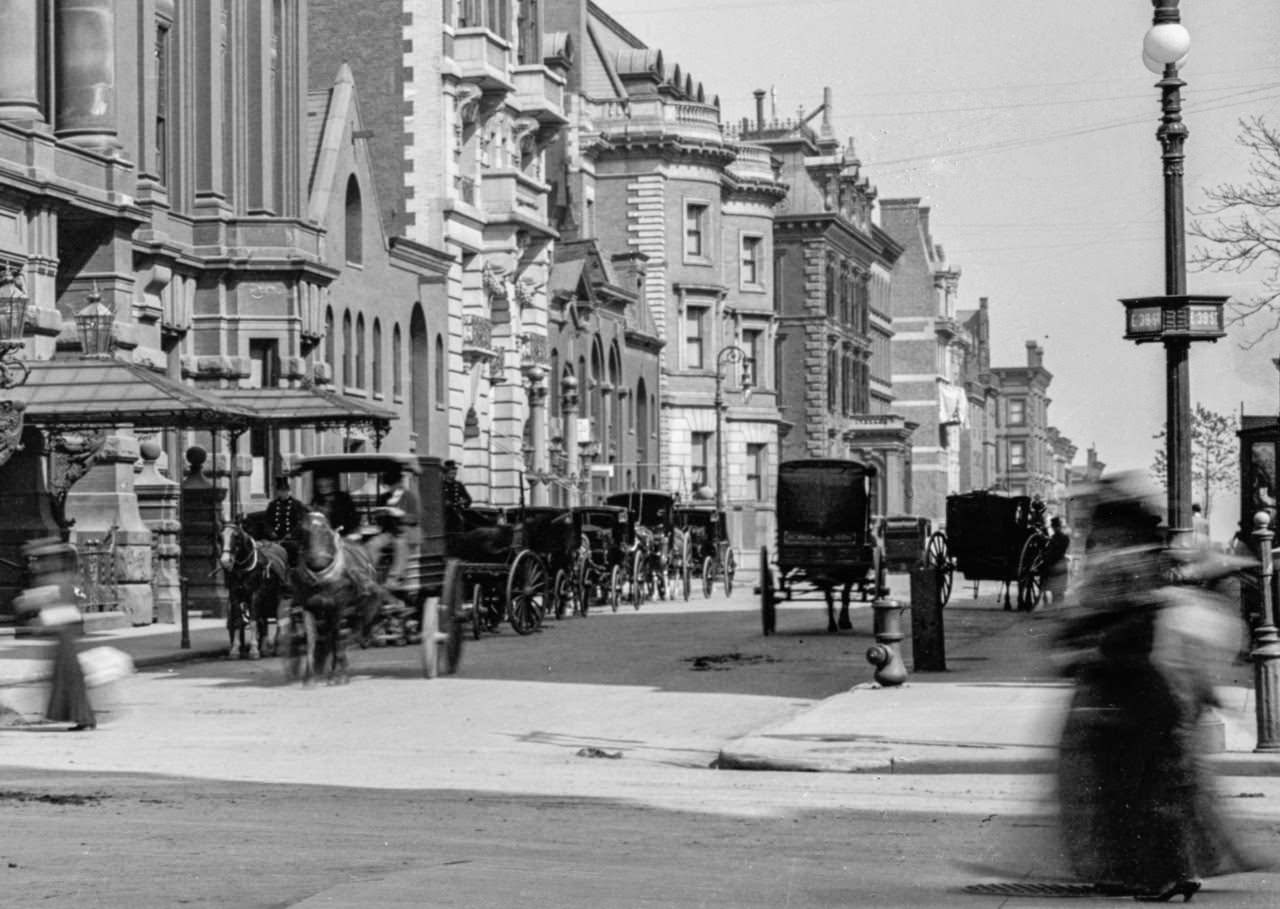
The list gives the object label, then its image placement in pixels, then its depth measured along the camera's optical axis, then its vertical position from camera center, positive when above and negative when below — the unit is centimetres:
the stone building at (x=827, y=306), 9581 +855
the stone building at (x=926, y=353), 12588 +843
